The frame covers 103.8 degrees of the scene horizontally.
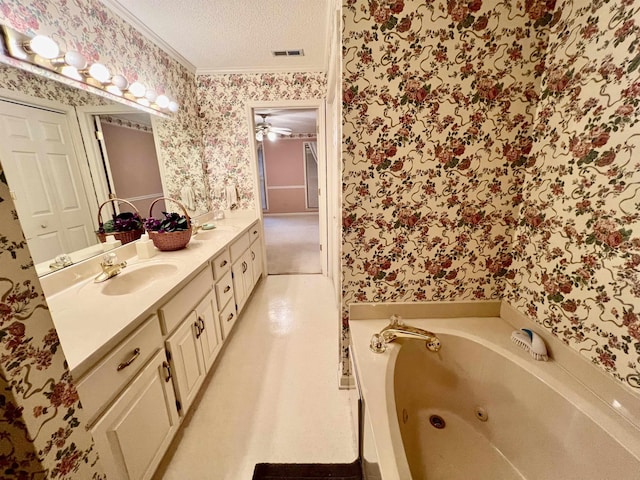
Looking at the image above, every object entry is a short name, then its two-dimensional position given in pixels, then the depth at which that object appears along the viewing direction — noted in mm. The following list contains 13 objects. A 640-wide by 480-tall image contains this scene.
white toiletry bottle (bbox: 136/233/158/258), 1551
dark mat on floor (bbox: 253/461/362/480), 1113
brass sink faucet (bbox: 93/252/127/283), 1264
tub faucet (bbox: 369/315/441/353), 1146
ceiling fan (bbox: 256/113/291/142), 4535
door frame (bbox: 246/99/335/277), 2689
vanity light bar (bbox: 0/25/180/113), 1053
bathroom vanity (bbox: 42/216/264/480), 803
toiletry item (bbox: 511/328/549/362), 1041
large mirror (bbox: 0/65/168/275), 1042
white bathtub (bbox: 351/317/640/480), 780
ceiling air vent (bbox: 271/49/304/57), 2273
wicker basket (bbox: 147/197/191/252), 1619
